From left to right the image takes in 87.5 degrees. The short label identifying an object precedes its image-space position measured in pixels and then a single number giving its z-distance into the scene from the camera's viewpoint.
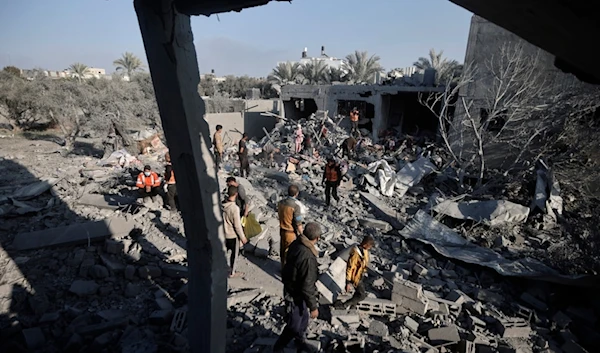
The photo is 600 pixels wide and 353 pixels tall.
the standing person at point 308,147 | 12.82
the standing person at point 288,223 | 4.44
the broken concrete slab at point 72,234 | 5.03
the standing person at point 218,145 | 8.27
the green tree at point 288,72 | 24.20
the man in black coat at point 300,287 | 3.02
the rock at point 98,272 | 4.52
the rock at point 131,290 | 4.25
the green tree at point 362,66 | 22.08
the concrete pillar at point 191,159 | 2.36
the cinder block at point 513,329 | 4.12
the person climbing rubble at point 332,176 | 7.79
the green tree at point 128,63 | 29.60
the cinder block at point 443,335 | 3.78
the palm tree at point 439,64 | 16.51
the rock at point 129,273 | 4.55
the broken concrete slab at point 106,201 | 6.71
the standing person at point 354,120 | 14.69
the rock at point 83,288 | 4.14
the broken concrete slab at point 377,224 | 7.20
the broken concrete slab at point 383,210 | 7.53
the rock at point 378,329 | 3.77
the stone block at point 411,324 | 3.99
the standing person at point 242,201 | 5.57
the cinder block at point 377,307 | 4.30
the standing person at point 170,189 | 6.59
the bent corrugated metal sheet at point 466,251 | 5.04
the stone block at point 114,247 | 5.03
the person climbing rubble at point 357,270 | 4.29
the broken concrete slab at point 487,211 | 6.84
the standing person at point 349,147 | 11.89
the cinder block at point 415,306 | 4.32
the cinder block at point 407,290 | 4.34
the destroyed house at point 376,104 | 14.77
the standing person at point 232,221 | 4.34
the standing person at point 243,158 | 9.07
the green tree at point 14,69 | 26.04
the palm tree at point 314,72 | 24.10
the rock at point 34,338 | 3.25
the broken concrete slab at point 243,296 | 4.24
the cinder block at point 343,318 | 3.94
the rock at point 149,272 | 4.63
